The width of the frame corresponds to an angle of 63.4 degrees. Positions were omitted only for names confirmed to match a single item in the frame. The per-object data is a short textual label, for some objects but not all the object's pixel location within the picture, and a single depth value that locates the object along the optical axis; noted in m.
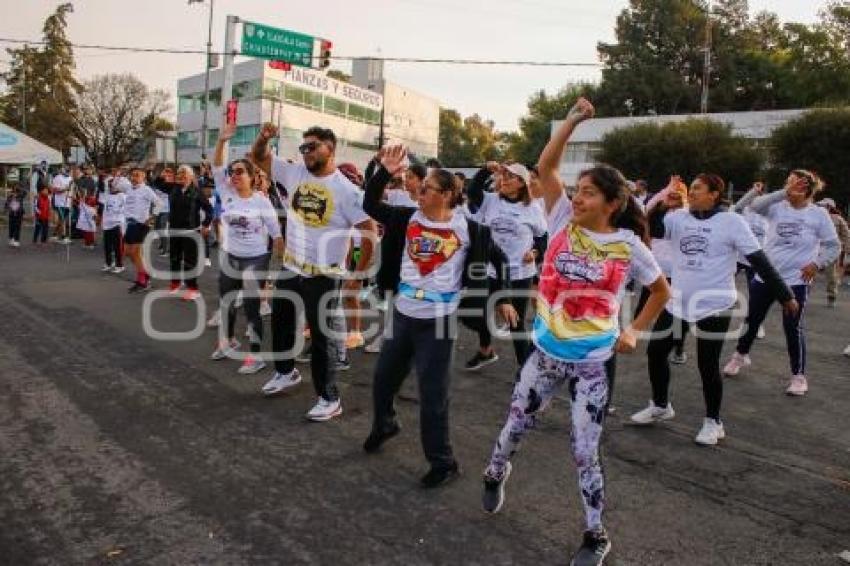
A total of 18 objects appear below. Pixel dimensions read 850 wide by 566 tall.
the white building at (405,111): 76.06
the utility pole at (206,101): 36.17
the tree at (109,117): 55.12
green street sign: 21.94
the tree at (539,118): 72.62
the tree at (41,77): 62.41
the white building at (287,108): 57.34
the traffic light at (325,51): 23.20
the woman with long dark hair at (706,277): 5.21
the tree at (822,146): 33.97
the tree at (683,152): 40.75
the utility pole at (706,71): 55.67
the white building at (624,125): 43.84
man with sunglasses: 5.31
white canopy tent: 23.25
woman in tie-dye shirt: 3.46
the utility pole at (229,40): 21.52
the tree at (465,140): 108.57
